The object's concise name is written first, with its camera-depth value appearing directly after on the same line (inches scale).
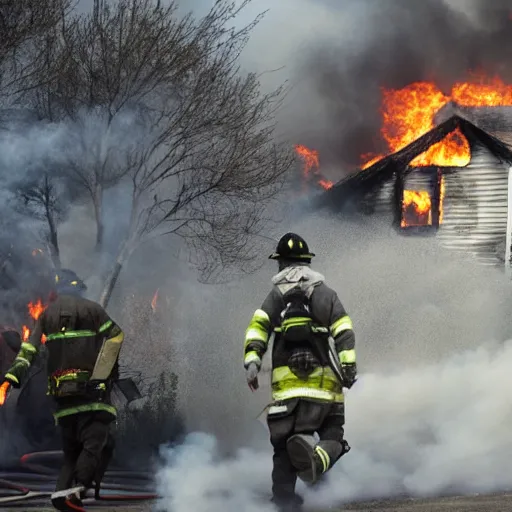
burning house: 950.4
